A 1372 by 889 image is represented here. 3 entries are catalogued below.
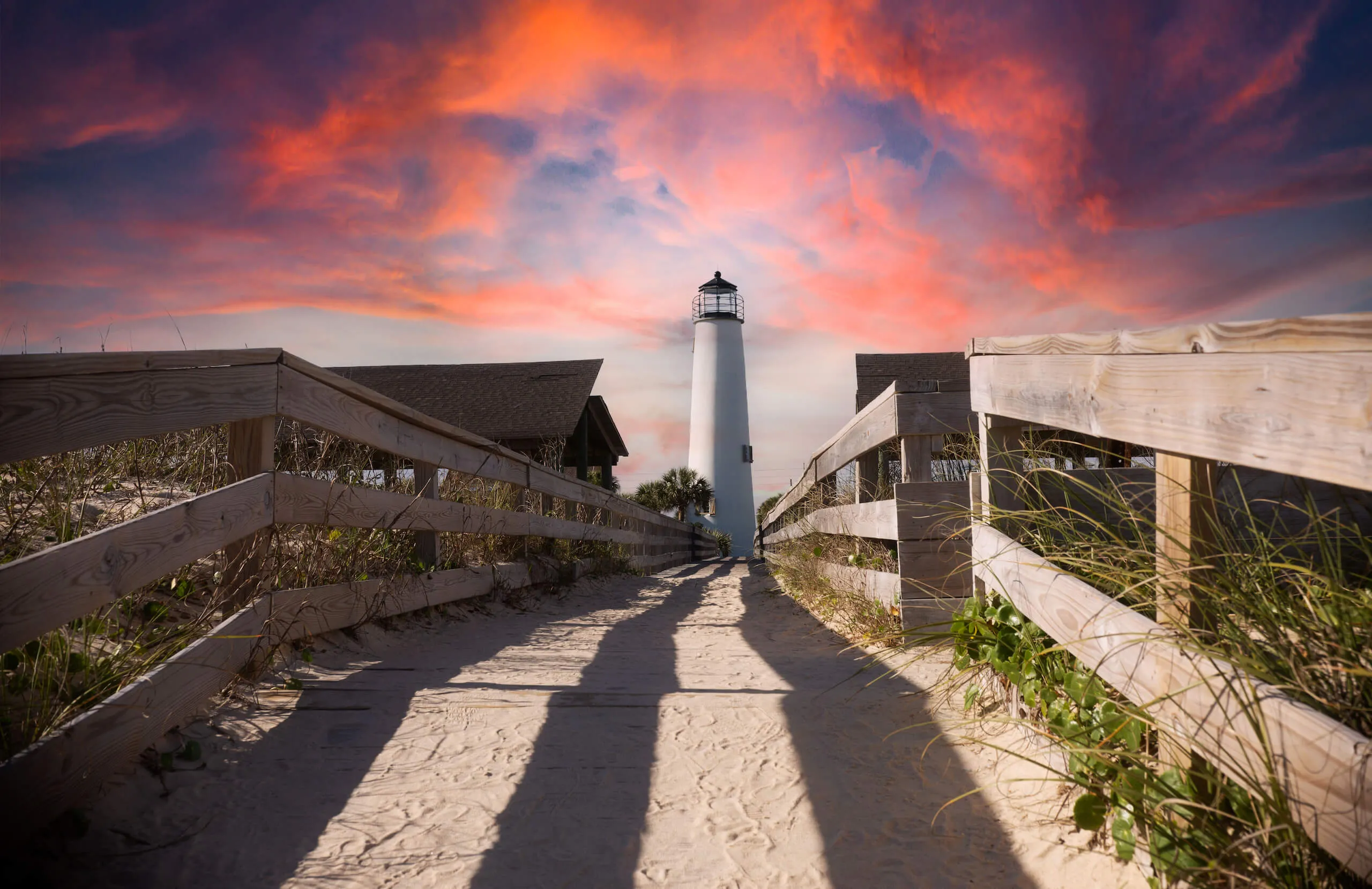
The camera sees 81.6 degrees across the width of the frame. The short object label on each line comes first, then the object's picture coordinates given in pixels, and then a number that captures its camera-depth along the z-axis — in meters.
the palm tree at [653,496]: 32.91
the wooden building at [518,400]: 18.75
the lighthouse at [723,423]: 32.75
